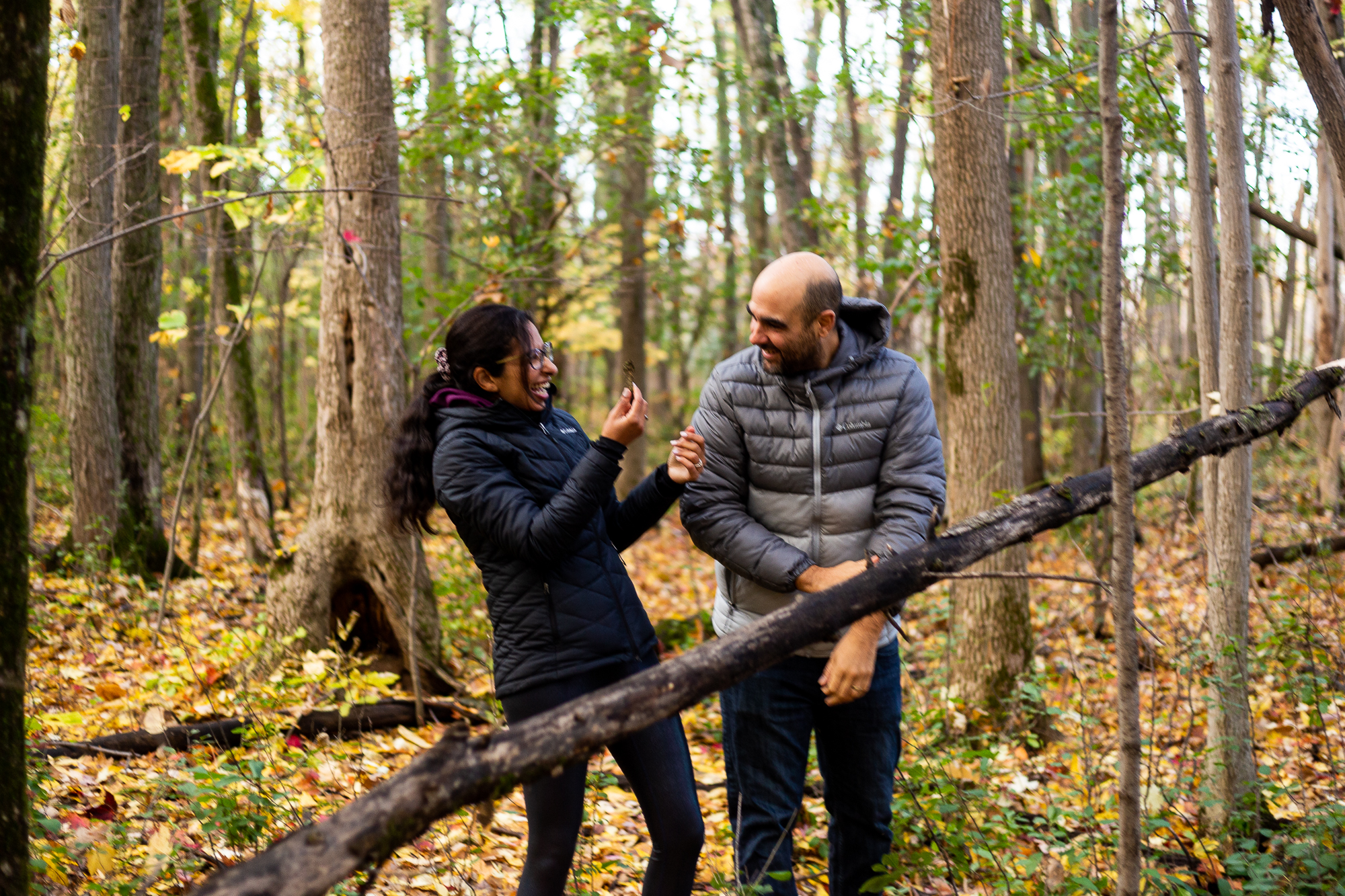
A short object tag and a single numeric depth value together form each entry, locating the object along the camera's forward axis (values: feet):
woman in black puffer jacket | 8.72
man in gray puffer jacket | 9.75
